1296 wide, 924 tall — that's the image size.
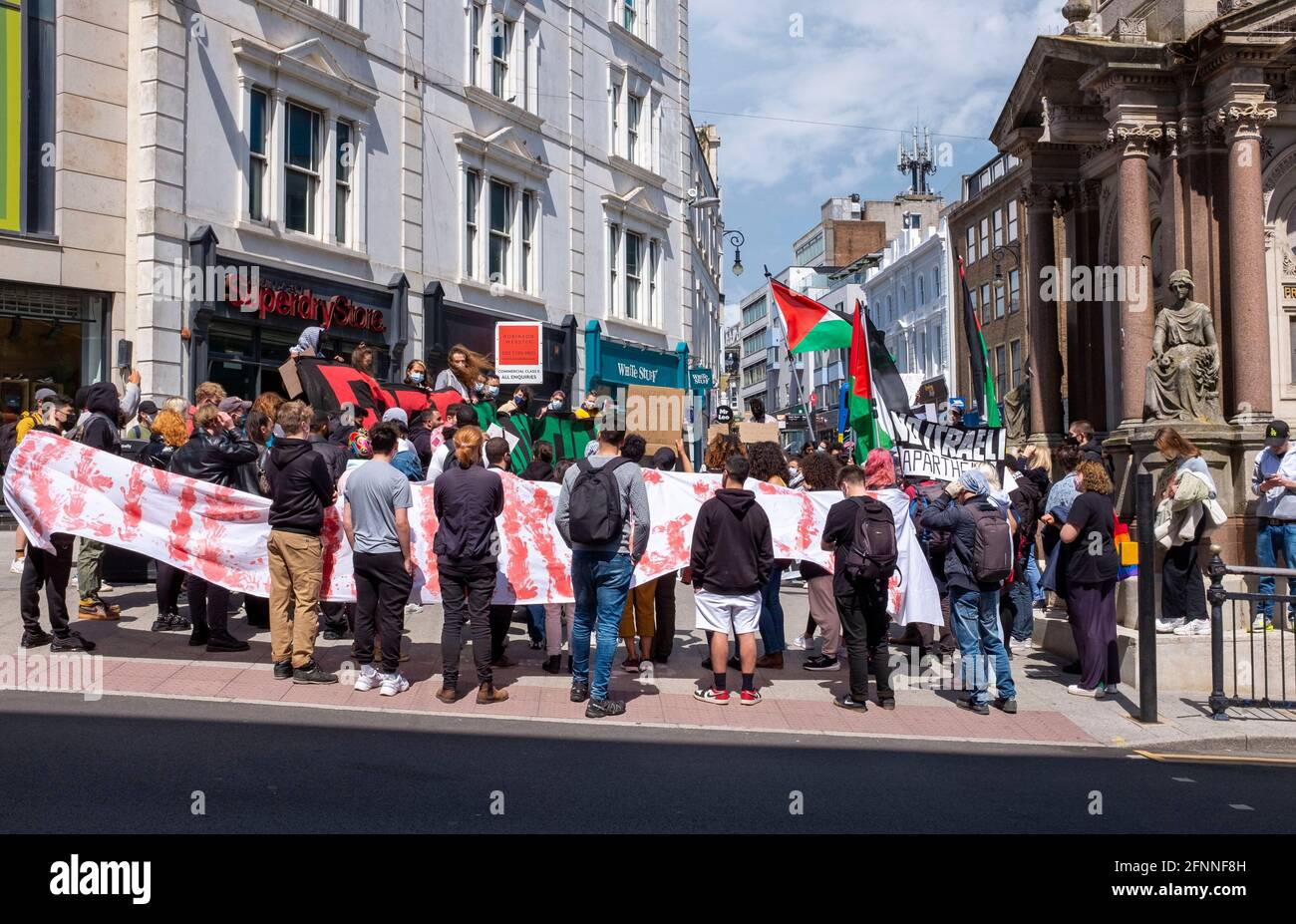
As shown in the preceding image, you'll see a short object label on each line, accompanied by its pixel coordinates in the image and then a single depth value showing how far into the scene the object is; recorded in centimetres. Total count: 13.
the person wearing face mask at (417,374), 1367
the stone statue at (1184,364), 1436
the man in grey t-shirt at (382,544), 848
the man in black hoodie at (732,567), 885
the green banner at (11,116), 1577
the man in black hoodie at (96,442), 1005
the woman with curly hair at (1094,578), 937
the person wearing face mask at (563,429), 1457
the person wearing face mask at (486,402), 1379
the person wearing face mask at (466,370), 1357
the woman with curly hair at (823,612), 1039
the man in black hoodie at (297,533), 852
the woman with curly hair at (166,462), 1016
